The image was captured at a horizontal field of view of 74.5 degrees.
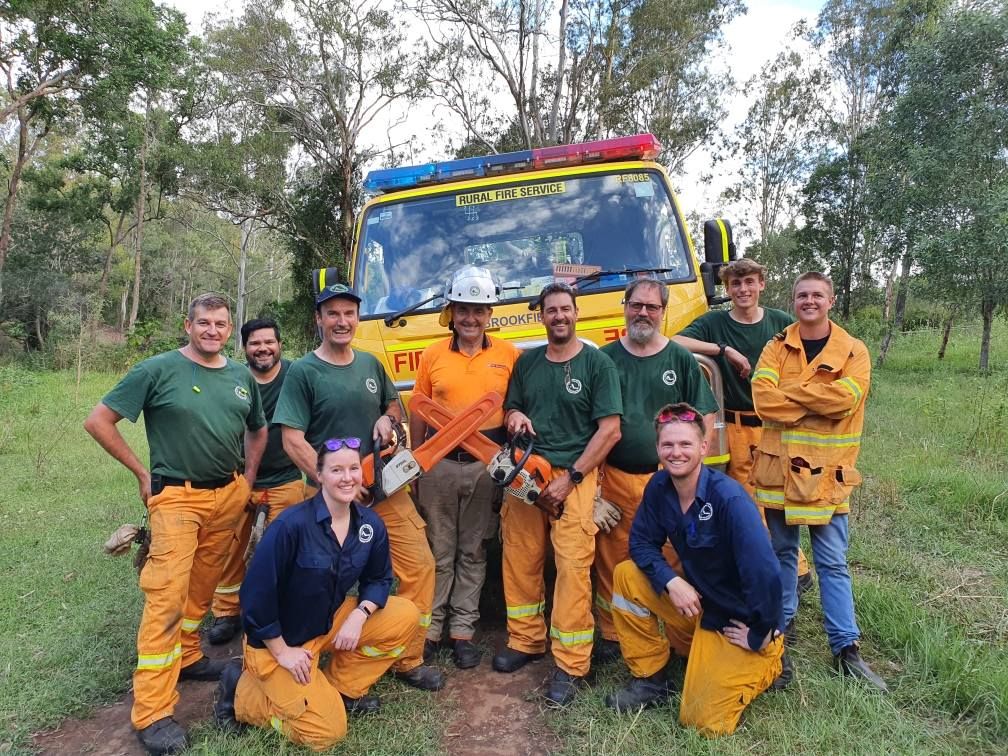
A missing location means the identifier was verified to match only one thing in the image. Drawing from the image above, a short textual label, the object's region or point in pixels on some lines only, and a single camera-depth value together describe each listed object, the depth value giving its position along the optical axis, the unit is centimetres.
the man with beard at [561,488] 316
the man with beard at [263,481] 388
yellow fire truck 401
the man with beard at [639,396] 326
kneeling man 265
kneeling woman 271
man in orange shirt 336
